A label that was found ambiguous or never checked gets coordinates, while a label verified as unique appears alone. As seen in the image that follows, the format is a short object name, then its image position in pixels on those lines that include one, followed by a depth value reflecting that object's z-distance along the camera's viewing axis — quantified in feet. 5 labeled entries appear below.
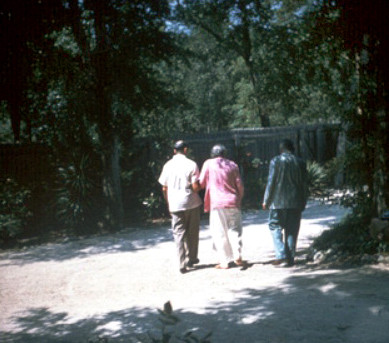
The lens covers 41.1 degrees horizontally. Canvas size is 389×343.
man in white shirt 24.71
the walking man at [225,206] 24.50
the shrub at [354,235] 23.26
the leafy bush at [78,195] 39.34
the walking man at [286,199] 23.82
